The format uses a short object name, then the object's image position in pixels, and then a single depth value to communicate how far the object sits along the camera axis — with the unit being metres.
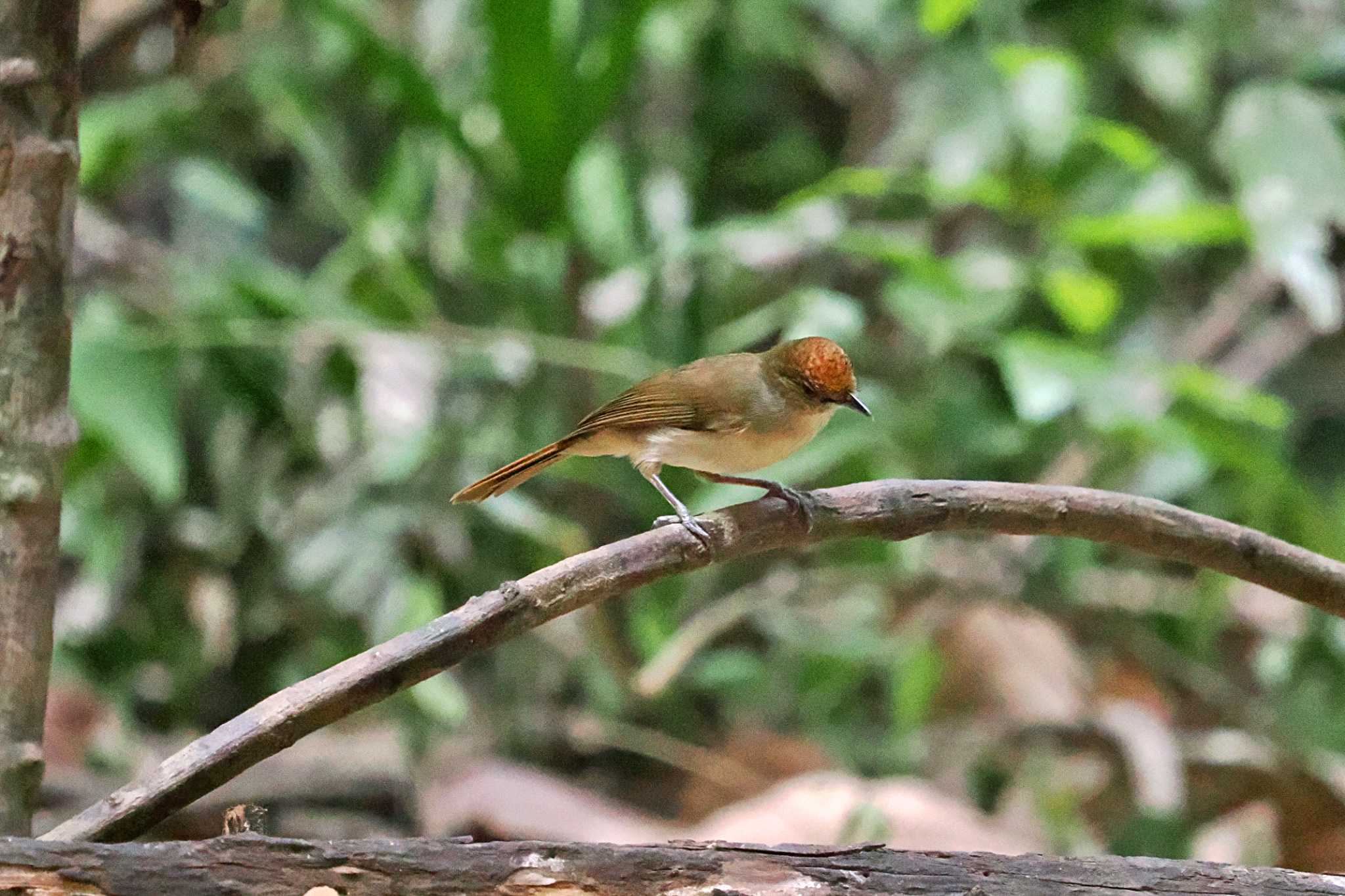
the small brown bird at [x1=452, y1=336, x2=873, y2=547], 5.15
